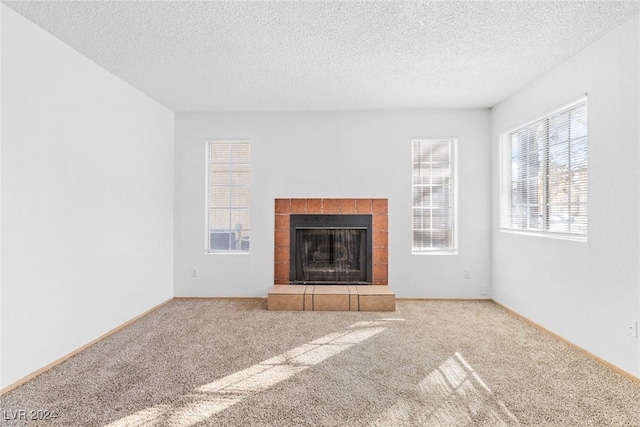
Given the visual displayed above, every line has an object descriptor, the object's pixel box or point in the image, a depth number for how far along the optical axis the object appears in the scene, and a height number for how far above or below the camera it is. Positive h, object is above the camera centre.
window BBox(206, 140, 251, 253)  4.61 +0.27
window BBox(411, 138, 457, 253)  4.52 +0.27
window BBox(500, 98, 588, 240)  2.92 +0.41
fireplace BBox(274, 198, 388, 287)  4.47 -0.28
